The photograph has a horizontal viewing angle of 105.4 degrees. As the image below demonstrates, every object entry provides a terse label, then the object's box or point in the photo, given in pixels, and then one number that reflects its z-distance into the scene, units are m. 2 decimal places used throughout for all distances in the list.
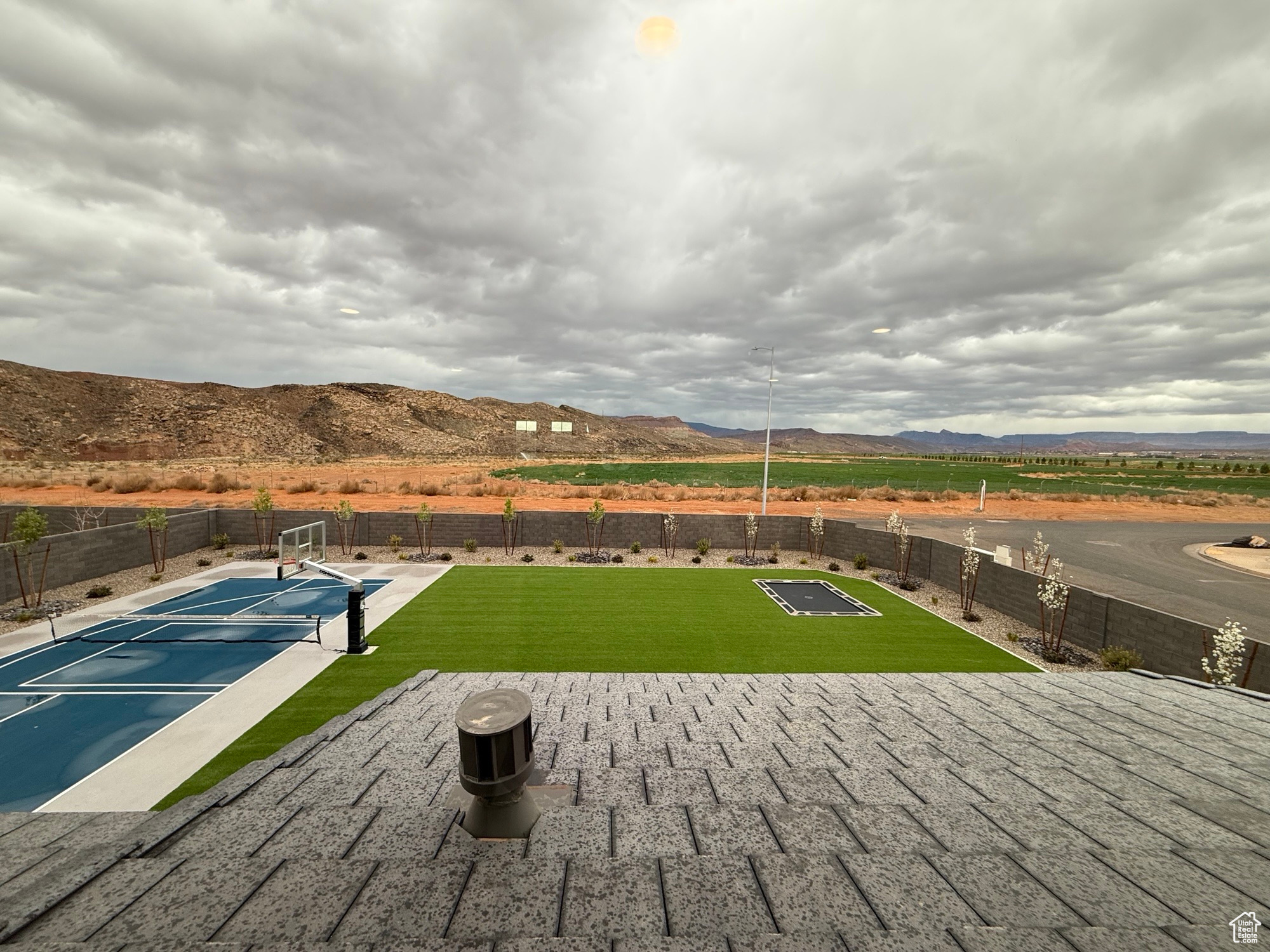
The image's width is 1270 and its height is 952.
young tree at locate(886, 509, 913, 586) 17.28
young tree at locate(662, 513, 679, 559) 21.28
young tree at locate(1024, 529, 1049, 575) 13.72
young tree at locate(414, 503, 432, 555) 20.47
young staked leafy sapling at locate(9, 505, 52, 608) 13.04
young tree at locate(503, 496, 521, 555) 20.80
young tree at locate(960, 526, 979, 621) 14.52
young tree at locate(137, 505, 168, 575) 16.90
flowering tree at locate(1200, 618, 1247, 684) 8.25
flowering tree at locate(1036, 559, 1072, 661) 11.51
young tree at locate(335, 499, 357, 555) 19.86
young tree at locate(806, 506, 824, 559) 21.02
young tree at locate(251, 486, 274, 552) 19.86
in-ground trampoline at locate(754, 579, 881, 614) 14.45
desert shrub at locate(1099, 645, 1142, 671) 10.30
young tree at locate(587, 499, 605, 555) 21.03
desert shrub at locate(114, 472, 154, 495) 34.31
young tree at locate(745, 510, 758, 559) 21.16
